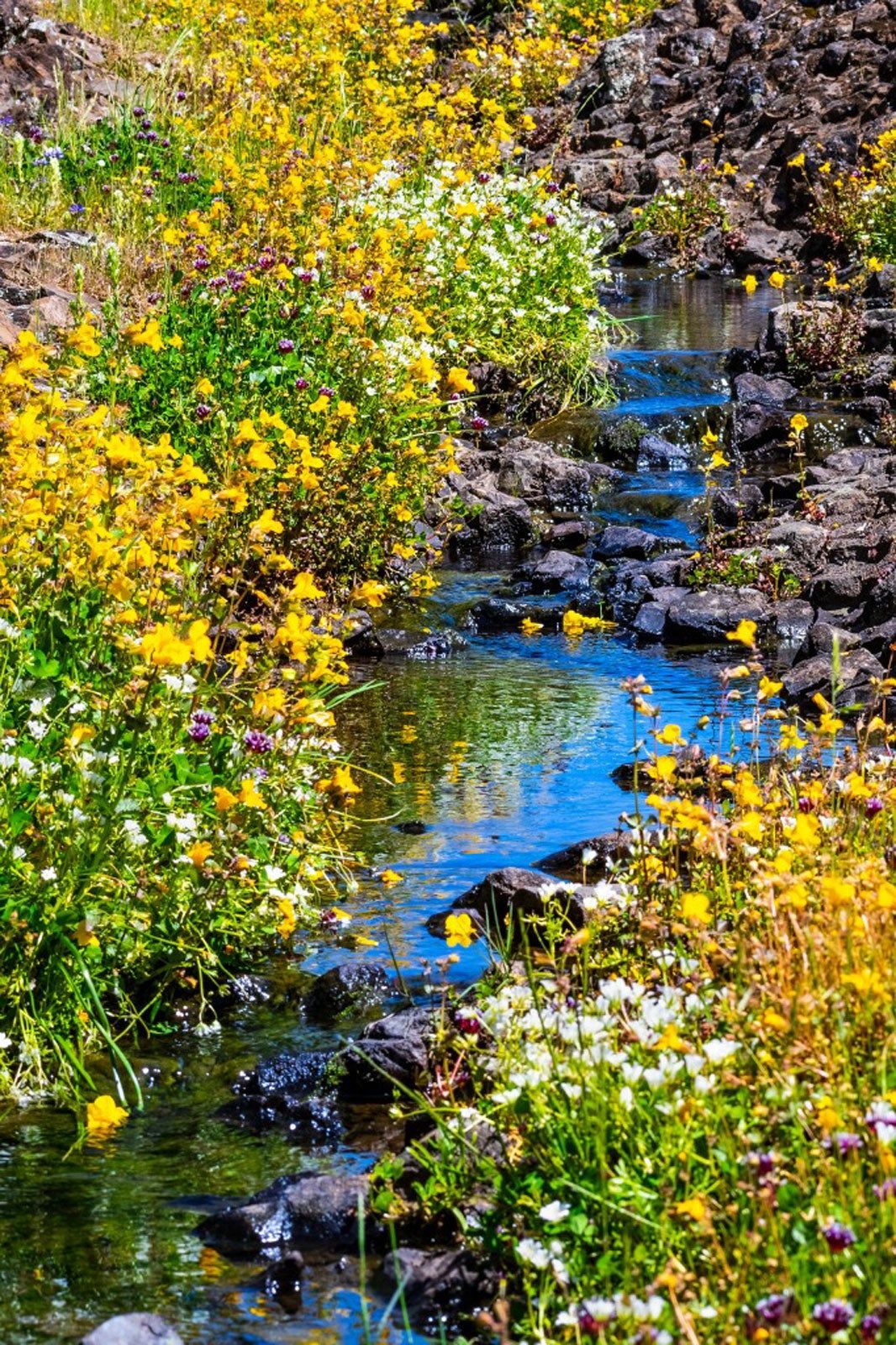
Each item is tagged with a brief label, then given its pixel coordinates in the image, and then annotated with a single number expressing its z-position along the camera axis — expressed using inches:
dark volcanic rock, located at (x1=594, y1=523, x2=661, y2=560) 747.4
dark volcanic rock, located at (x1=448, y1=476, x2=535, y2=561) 763.4
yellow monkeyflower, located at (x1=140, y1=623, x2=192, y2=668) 260.2
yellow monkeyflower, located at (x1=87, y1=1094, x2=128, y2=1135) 263.1
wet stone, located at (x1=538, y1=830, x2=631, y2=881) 406.0
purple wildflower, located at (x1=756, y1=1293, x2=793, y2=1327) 170.7
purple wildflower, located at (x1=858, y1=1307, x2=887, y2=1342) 168.2
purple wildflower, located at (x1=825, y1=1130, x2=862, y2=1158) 188.2
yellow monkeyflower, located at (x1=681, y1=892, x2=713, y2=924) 215.0
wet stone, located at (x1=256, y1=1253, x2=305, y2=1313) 250.8
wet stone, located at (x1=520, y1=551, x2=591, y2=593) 704.4
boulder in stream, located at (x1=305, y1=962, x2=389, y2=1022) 347.6
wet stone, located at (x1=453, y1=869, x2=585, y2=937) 368.2
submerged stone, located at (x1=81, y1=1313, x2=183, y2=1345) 219.1
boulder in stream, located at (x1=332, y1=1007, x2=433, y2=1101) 306.0
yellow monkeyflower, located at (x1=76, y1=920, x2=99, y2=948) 277.0
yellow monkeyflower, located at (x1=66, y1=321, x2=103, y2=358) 341.7
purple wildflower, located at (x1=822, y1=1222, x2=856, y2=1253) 173.2
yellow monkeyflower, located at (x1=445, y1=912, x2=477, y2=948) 266.4
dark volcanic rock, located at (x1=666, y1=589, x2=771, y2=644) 654.5
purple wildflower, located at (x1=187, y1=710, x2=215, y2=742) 321.1
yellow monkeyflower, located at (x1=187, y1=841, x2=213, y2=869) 291.9
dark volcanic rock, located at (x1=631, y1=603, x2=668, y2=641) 661.9
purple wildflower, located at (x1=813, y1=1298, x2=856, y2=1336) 168.4
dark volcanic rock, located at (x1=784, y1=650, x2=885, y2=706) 561.9
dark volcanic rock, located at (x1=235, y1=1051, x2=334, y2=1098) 315.6
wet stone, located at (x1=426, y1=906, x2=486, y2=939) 378.0
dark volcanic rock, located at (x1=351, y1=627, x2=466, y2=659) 626.2
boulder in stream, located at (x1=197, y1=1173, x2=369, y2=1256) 260.8
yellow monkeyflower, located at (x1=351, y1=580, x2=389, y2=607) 375.6
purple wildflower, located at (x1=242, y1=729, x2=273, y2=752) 329.7
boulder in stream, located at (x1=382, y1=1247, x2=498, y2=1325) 237.3
